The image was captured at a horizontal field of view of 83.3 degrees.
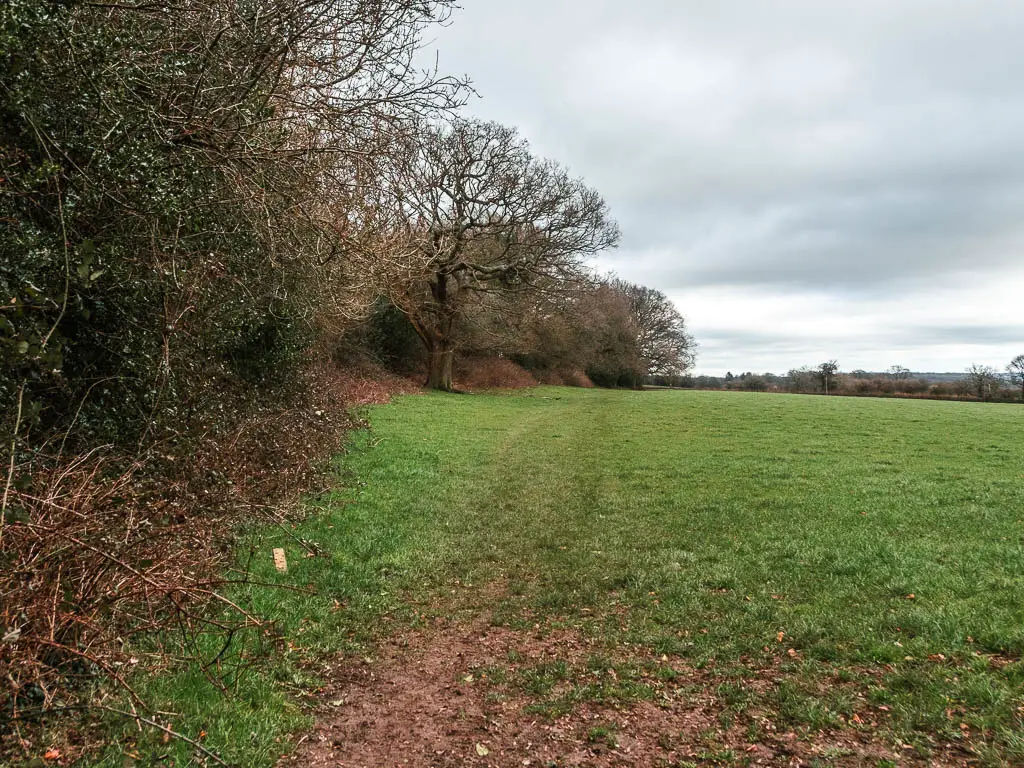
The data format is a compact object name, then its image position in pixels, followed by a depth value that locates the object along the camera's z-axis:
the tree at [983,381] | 51.99
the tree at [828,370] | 61.44
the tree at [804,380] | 62.16
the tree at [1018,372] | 50.76
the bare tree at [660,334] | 63.62
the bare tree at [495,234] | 23.33
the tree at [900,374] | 61.59
